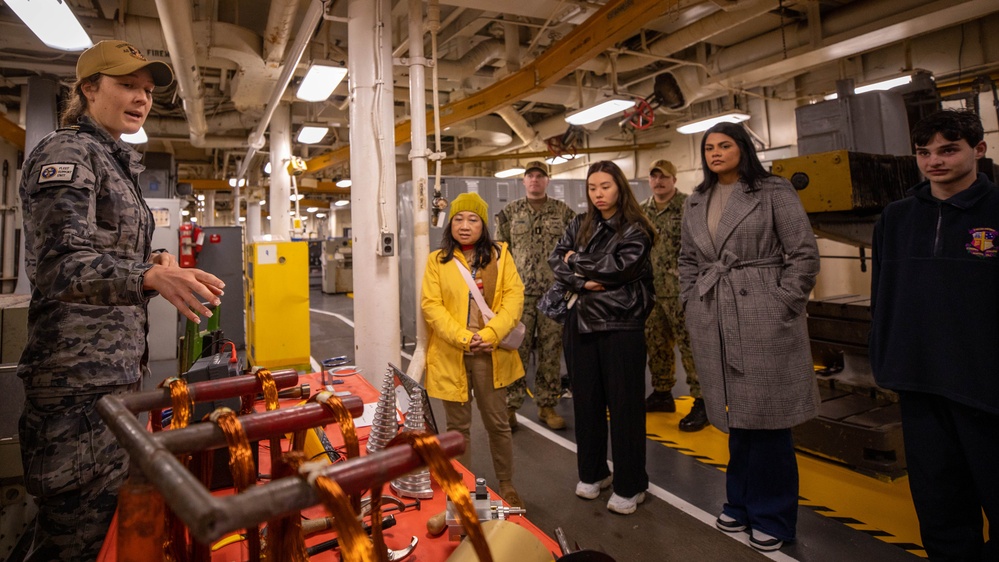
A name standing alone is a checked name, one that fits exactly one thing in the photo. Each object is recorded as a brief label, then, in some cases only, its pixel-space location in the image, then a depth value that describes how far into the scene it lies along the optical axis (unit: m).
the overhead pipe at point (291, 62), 3.98
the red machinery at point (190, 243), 5.93
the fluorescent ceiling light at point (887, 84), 5.56
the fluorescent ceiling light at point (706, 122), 7.02
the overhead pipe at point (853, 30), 4.69
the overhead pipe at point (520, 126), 8.62
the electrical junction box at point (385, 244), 3.65
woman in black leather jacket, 2.65
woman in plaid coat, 2.29
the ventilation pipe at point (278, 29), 4.41
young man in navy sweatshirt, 1.89
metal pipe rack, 0.51
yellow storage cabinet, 5.58
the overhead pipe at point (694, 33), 4.97
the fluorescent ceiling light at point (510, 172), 11.29
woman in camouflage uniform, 1.25
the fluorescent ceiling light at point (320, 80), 4.47
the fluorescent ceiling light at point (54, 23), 3.00
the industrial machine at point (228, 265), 6.56
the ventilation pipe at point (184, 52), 3.80
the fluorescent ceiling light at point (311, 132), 7.01
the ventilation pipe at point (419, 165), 3.99
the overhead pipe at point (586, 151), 9.77
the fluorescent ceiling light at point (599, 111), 5.89
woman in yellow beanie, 2.62
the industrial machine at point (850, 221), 3.08
